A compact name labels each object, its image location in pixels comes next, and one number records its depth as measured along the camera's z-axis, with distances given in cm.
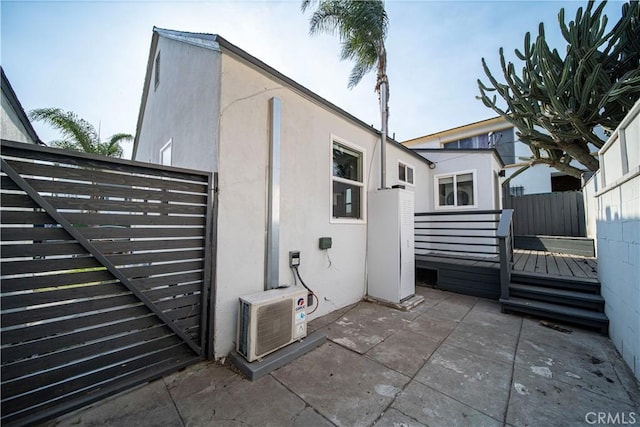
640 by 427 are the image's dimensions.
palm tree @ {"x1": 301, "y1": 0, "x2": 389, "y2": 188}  606
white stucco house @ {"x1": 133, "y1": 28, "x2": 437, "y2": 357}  259
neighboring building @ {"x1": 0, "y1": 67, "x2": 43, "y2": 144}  435
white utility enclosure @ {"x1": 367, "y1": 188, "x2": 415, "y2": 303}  399
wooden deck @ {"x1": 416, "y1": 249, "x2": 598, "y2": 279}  396
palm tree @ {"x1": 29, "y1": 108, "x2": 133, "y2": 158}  834
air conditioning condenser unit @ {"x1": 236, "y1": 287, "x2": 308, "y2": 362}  234
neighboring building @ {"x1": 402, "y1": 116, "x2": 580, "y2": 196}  938
